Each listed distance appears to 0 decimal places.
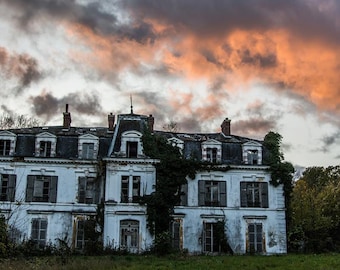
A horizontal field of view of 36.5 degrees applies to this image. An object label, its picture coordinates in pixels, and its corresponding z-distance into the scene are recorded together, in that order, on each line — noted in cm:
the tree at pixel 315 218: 4256
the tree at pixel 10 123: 5135
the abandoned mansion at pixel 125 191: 3603
